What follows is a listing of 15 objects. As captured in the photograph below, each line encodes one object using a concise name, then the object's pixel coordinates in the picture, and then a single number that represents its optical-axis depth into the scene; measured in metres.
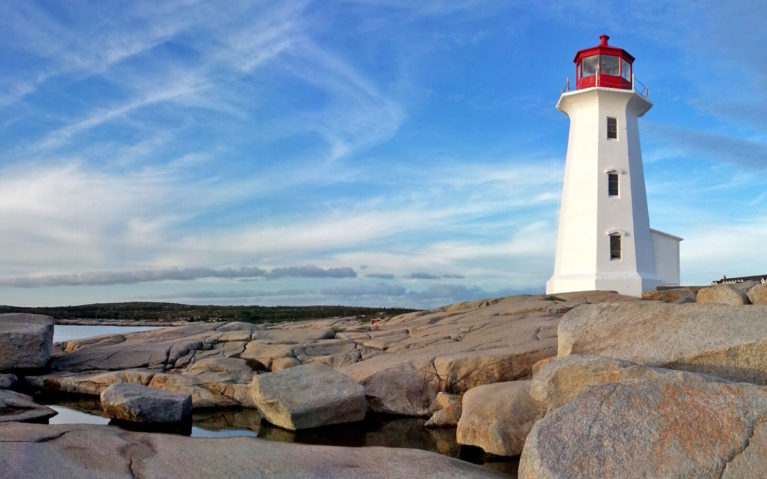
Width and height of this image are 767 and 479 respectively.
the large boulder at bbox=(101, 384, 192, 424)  10.23
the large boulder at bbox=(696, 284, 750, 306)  11.77
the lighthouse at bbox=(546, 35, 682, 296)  24.23
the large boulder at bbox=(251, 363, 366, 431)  10.20
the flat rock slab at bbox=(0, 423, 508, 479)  6.31
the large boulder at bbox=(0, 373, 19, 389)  13.82
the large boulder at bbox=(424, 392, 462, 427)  10.30
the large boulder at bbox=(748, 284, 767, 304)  11.04
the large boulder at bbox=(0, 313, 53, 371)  14.88
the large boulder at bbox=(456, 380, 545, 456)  8.53
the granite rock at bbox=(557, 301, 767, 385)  8.09
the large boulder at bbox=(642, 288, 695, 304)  20.16
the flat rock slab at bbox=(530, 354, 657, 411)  7.58
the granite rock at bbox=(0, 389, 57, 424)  9.96
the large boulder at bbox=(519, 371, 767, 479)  5.68
